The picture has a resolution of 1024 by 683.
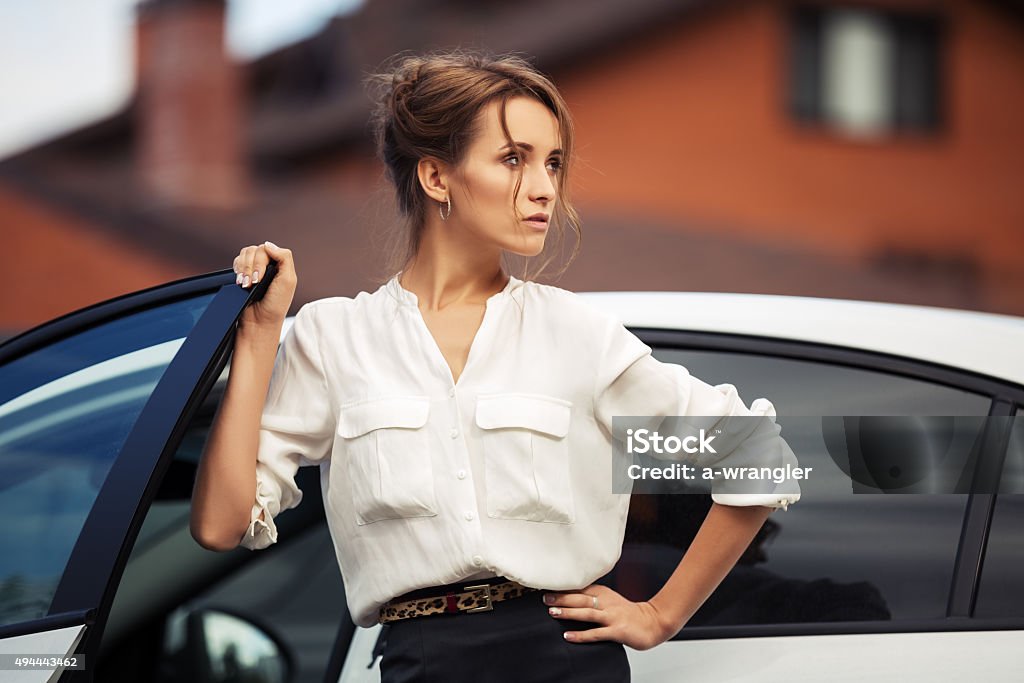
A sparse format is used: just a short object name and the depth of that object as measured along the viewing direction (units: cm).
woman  328
